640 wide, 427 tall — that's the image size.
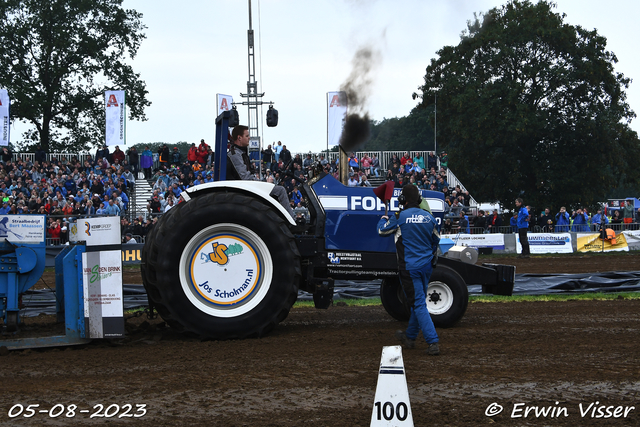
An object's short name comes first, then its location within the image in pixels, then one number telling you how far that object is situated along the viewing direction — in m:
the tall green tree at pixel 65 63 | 40.78
